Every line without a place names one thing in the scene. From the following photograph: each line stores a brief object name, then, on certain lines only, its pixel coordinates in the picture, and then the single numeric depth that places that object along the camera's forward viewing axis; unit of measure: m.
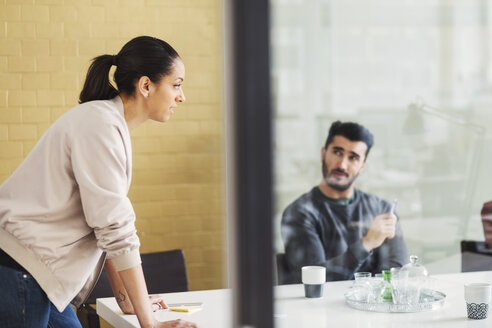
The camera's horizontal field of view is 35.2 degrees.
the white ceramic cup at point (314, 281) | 2.49
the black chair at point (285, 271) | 2.63
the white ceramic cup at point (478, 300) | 2.17
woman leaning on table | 1.94
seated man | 3.24
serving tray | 2.27
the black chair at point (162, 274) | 2.92
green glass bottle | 2.35
